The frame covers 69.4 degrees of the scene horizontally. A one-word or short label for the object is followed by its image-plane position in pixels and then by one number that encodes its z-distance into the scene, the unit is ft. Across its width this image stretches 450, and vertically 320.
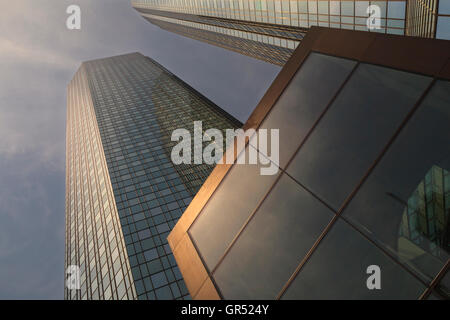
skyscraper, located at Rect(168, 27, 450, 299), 19.36
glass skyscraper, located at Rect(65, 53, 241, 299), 155.84
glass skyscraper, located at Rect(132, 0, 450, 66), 70.13
